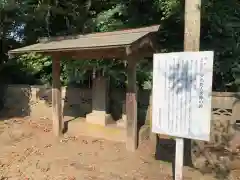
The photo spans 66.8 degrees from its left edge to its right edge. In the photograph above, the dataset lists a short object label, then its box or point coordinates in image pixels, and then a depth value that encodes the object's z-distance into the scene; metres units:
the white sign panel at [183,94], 2.34
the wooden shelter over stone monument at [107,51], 3.75
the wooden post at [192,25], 2.80
